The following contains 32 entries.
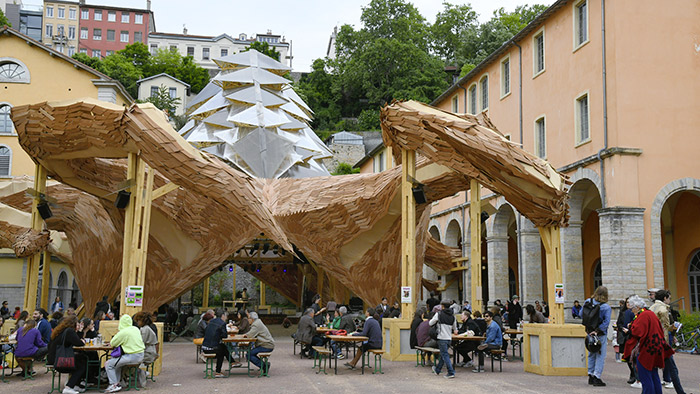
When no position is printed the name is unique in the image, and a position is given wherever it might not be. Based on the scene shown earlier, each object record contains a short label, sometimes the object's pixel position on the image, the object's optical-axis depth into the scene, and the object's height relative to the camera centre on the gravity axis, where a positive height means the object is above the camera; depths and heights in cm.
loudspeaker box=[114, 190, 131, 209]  1303 +165
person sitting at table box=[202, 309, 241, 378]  1223 -97
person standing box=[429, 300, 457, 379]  1173 -74
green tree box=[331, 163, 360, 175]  5288 +935
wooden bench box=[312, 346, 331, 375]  1236 -116
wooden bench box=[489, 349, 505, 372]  1242 -113
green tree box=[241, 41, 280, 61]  6310 +2257
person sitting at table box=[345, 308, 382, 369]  1227 -82
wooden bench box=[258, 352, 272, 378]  1232 -144
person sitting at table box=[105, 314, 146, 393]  1042 -97
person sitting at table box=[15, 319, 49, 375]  1172 -103
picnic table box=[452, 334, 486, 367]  1247 -87
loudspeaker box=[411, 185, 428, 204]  1531 +217
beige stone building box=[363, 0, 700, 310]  2038 +519
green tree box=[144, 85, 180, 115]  5664 +1568
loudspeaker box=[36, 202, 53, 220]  1517 +167
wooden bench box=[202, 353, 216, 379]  1192 -155
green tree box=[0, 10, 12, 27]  5489 +2170
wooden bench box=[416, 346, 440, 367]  1262 -126
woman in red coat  873 -72
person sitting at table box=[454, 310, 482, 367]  1299 -83
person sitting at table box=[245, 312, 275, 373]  1226 -98
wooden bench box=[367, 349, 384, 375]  1223 -117
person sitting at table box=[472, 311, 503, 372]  1270 -89
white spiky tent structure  2711 +684
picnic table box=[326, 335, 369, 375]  1199 -88
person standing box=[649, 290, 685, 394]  1028 -25
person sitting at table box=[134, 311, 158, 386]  1109 -90
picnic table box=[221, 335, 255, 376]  1196 -101
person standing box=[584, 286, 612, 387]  1080 -68
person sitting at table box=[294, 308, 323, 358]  1431 -87
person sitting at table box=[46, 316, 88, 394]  1016 -91
